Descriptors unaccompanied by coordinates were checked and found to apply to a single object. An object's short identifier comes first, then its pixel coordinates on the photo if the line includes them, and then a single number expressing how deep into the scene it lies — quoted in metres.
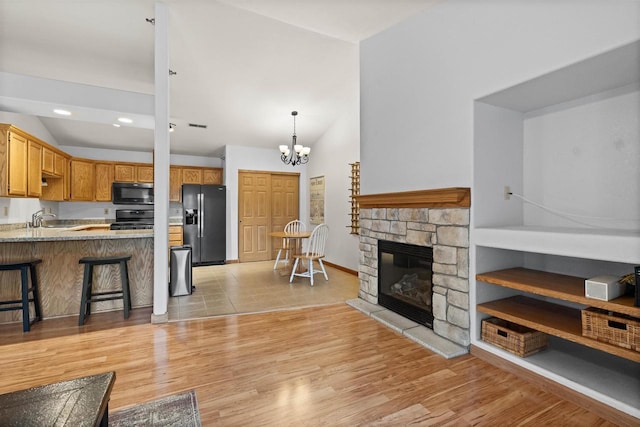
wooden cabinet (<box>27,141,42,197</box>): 3.86
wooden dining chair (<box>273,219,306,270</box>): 6.06
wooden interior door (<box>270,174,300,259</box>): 6.66
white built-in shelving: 1.71
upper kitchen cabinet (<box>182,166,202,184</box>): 6.47
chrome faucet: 4.31
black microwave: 5.72
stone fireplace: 2.34
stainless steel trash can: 3.82
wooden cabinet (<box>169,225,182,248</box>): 5.88
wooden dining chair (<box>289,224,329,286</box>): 4.45
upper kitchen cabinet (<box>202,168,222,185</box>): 6.65
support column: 2.89
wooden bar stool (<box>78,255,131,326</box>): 2.89
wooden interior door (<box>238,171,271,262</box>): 6.34
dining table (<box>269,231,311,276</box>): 4.83
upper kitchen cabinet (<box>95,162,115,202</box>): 5.78
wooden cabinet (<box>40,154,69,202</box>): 4.83
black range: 5.85
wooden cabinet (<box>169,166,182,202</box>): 6.32
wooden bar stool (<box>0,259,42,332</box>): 2.70
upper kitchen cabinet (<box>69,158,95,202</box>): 5.41
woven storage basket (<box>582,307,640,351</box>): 1.55
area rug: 1.55
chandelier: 4.67
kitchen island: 2.91
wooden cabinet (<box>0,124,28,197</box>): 3.35
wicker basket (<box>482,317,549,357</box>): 2.04
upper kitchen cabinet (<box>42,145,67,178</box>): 4.33
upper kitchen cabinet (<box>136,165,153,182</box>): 6.13
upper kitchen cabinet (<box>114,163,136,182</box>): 5.93
